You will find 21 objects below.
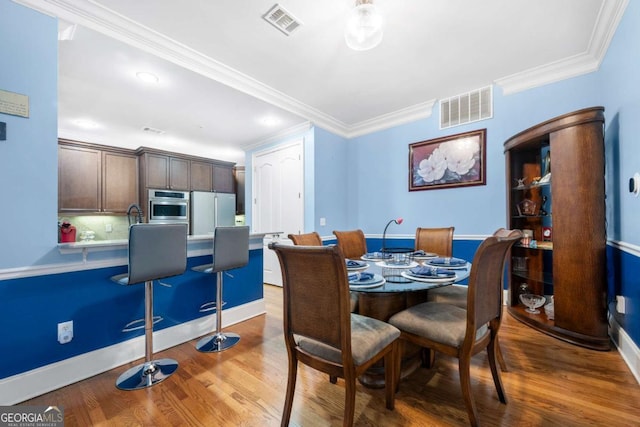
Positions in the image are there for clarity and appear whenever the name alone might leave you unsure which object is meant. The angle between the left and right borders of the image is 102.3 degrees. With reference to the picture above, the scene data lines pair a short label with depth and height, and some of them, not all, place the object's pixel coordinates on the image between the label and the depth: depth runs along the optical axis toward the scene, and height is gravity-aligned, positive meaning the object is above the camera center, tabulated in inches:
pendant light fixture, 66.2 +49.7
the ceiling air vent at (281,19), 77.1 +61.2
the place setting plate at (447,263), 73.3 -14.7
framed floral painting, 128.2 +28.1
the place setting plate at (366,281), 54.9 -15.0
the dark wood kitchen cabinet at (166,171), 171.2 +31.0
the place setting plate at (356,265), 73.4 -15.1
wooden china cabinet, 81.5 -4.2
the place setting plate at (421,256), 88.9 -15.1
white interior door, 159.9 +13.6
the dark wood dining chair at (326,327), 44.8 -21.9
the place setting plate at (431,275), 58.5 -14.7
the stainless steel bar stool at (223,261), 87.8 -16.3
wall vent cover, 124.6 +53.8
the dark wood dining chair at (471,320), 50.4 -23.8
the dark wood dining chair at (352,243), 107.0 -12.2
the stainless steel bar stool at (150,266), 66.2 -13.7
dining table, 56.1 -15.4
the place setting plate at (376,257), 90.9 -15.4
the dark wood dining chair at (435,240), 104.5 -11.0
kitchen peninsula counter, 68.3 -9.0
